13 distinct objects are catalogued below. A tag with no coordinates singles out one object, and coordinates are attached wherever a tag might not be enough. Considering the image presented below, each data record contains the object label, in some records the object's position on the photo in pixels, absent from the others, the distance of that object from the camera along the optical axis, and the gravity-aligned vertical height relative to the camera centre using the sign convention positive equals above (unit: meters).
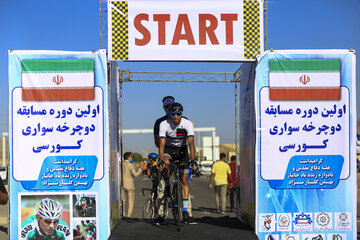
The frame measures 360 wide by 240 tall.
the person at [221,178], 16.17 -2.06
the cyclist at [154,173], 9.75 -1.16
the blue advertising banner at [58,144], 8.36 -0.50
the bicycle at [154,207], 9.44 -1.81
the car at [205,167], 52.54 -5.55
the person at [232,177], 16.66 -2.11
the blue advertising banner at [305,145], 8.63 -0.56
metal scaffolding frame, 8.94 +0.88
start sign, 8.80 +1.45
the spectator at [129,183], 13.26 -1.81
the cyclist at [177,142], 8.88 -0.52
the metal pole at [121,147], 10.76 -0.73
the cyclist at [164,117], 9.99 -0.07
